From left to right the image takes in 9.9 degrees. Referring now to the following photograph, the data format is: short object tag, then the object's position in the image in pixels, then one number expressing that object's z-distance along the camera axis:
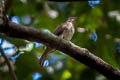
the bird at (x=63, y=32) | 9.36
